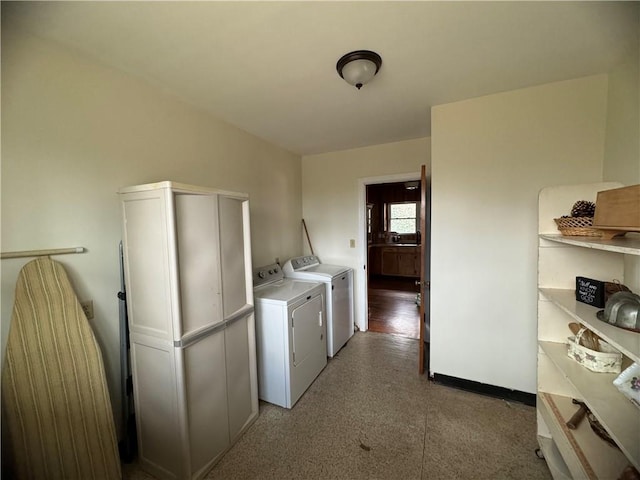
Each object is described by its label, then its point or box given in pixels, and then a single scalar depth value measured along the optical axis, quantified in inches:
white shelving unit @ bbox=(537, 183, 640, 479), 39.3
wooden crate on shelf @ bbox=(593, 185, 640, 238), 35.8
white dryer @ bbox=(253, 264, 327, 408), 80.5
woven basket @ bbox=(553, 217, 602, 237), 47.6
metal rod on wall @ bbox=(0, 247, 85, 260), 47.7
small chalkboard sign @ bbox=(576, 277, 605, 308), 48.4
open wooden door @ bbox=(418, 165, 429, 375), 90.3
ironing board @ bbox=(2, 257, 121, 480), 47.4
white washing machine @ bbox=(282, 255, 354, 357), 109.1
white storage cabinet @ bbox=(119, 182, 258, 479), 54.3
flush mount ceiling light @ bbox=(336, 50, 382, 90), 58.3
